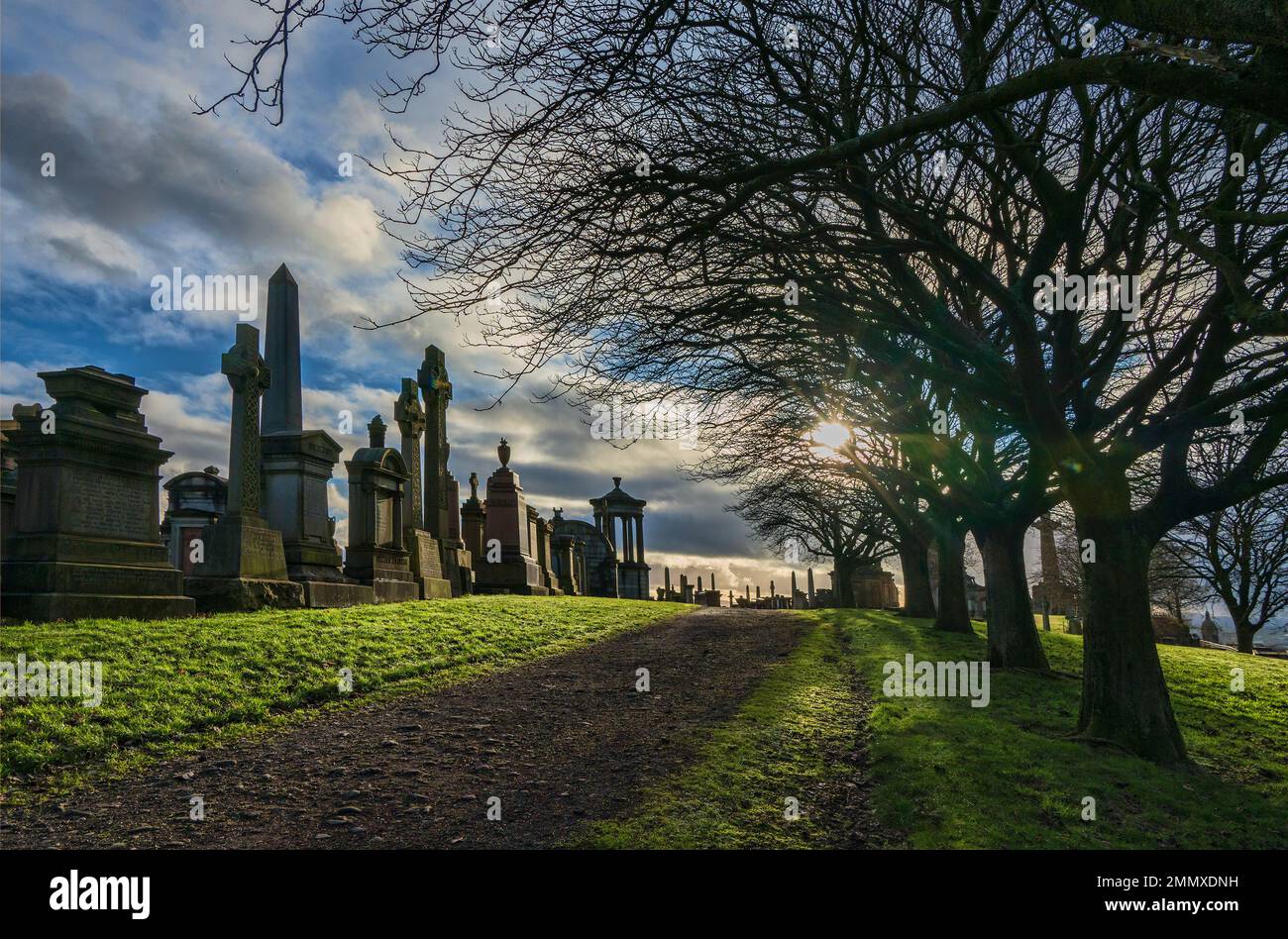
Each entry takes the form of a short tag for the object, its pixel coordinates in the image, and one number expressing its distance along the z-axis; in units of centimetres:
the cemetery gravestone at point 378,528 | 1877
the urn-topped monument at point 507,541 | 2656
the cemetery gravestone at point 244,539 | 1407
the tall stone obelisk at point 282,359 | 1967
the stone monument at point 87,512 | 1131
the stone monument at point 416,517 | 2094
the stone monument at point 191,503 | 2153
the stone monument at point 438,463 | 2297
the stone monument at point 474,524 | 2680
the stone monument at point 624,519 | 4759
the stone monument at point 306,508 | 1681
